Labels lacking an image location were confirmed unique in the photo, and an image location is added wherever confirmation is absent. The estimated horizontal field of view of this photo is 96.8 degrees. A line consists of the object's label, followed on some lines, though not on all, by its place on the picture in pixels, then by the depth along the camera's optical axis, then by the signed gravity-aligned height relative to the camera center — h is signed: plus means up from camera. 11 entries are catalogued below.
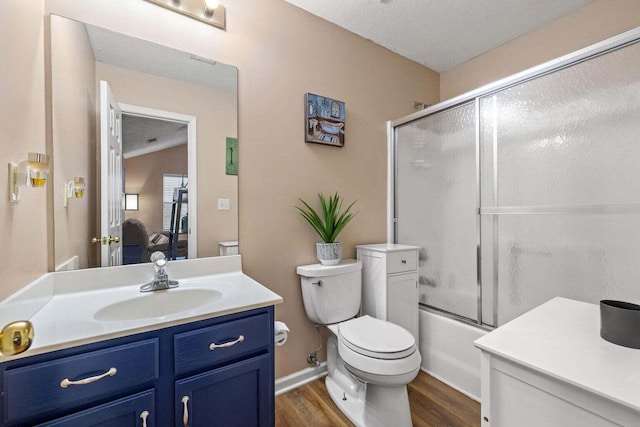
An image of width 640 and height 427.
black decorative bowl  0.74 -0.30
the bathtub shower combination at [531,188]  1.31 +0.13
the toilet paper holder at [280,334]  1.32 -0.57
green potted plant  1.79 -0.07
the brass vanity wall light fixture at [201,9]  1.43 +1.06
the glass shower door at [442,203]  1.86 +0.07
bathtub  1.73 -0.92
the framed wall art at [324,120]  1.85 +0.63
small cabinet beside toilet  1.86 -0.48
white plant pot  1.79 -0.25
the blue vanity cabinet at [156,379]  0.74 -0.50
